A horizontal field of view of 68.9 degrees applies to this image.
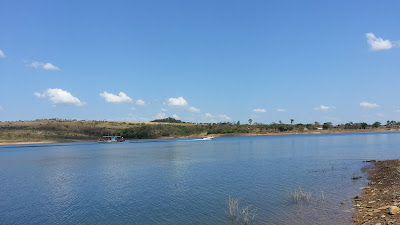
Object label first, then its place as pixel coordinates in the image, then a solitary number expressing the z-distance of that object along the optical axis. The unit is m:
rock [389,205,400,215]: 13.20
